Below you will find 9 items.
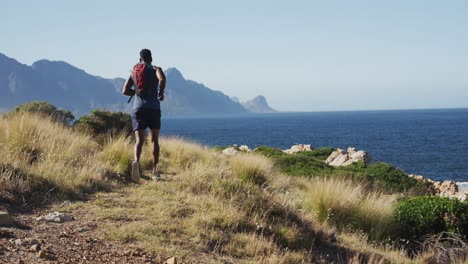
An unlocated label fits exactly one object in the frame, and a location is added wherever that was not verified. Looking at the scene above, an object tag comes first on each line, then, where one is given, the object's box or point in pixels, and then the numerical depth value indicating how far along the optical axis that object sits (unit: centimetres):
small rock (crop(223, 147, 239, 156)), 2059
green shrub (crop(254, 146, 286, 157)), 2171
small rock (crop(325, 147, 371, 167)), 2418
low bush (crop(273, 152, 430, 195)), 1669
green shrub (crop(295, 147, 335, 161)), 2806
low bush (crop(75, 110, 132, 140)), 1497
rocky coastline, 2069
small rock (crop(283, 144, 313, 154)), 3177
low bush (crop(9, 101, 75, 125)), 1602
